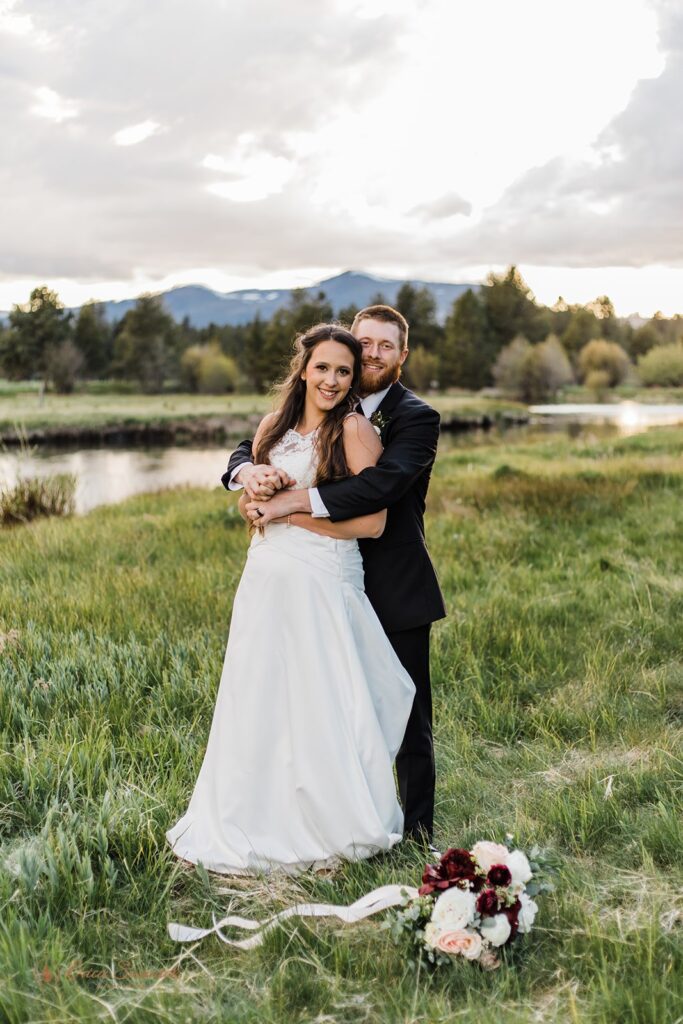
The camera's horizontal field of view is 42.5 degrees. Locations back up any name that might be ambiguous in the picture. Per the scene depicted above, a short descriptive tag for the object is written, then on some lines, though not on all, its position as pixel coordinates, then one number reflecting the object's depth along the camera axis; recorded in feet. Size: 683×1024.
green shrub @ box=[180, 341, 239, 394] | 310.04
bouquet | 9.16
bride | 11.48
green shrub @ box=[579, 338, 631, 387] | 362.53
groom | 11.96
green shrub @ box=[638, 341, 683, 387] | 357.82
